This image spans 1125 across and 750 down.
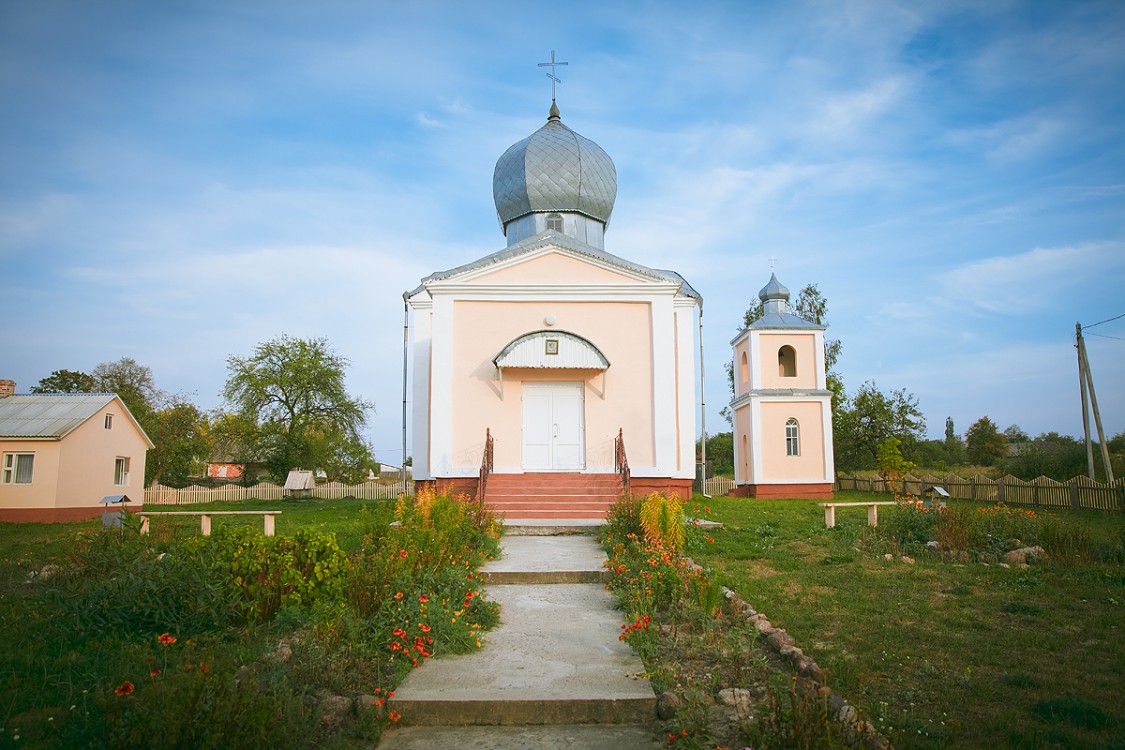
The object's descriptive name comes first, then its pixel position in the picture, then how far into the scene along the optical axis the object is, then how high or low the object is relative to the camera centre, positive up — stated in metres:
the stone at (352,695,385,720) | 4.63 -1.38
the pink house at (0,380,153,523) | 22.50 +0.79
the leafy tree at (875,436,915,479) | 29.25 +0.50
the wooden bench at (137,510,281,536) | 11.90 -0.62
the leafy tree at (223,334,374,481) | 38.28 +3.87
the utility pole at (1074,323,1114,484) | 22.31 +2.90
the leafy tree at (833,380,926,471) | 38.28 +2.63
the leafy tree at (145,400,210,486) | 38.69 +1.76
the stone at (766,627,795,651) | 5.77 -1.23
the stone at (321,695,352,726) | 4.61 -1.39
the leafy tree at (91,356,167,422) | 43.78 +5.77
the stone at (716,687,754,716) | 4.82 -1.40
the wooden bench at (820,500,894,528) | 12.40 -0.63
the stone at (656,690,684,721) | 4.82 -1.42
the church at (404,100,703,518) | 17.02 +2.33
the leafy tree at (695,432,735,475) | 54.06 +1.54
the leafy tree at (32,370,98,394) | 45.97 +5.82
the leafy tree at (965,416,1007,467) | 54.34 +2.28
